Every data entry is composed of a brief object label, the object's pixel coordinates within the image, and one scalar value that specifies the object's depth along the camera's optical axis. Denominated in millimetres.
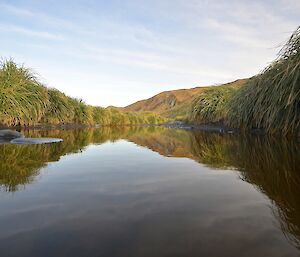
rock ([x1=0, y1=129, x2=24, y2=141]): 6637
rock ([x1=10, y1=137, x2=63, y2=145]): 5861
